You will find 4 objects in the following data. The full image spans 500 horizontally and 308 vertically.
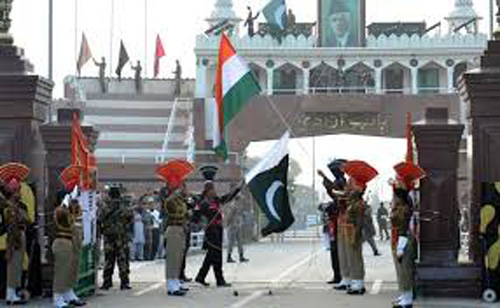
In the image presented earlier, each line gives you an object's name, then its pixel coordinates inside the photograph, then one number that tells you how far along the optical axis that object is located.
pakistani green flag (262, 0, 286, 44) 58.38
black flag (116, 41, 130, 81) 64.38
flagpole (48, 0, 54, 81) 32.38
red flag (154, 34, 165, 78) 64.41
